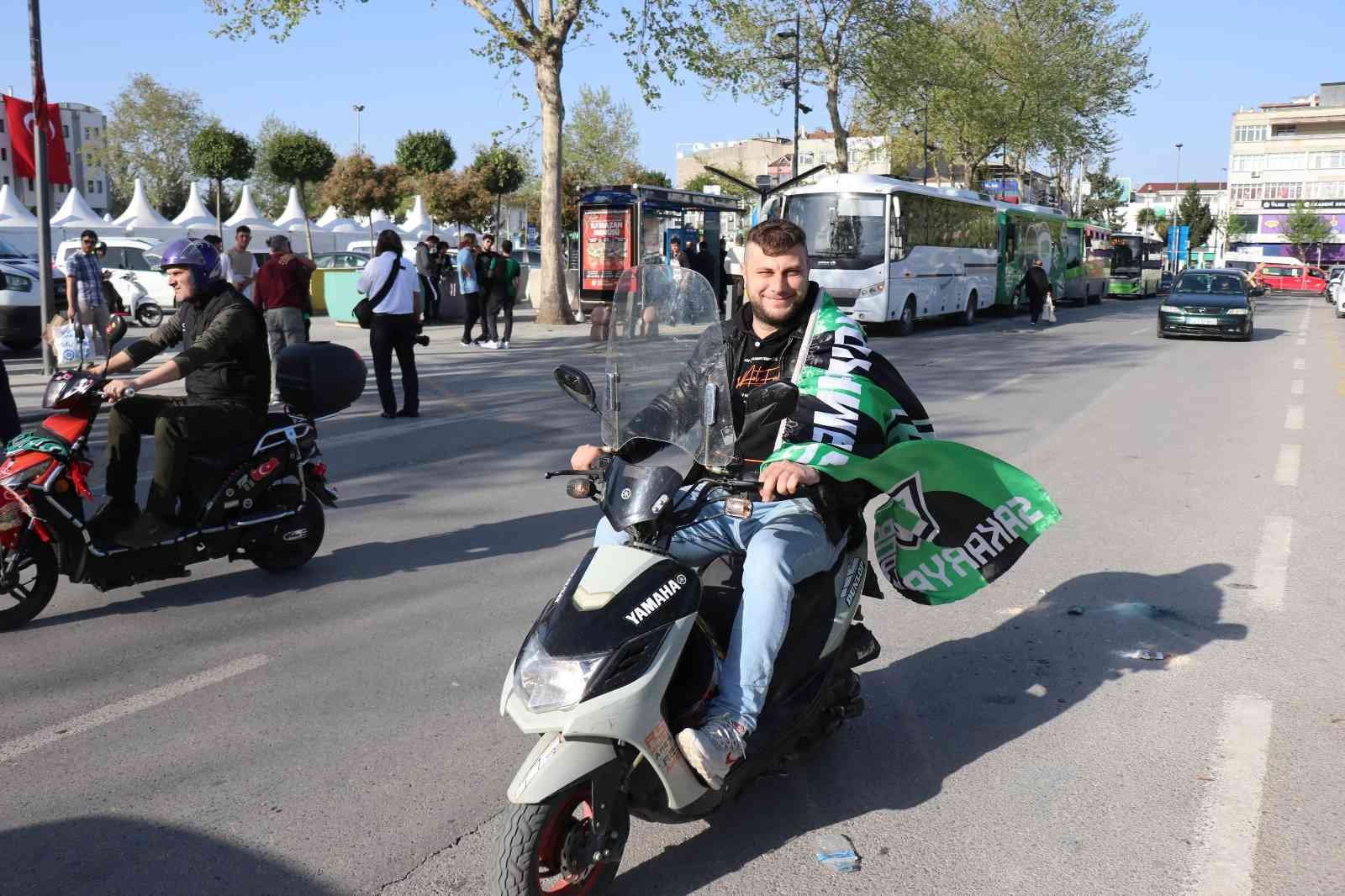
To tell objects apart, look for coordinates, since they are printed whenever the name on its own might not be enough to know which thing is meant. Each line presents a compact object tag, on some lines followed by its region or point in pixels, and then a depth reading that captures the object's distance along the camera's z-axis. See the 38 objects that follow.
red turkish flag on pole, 13.48
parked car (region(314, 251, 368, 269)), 30.83
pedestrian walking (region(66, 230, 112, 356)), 14.73
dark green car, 23.25
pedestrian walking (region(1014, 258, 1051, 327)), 28.47
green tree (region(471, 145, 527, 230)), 42.69
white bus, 24.09
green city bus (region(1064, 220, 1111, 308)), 40.84
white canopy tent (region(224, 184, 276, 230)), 38.16
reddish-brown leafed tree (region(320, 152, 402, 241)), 52.59
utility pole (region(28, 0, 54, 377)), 13.31
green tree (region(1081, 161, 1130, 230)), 92.44
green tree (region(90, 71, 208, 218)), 70.31
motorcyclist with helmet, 5.31
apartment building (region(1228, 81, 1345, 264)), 112.62
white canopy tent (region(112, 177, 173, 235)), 36.50
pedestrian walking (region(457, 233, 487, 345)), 19.44
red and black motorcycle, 4.95
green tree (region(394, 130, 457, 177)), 47.53
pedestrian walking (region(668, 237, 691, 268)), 25.88
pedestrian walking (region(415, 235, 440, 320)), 21.52
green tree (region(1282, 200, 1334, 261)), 94.12
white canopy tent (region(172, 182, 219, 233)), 38.50
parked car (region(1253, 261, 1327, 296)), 67.81
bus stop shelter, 29.08
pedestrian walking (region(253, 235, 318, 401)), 12.27
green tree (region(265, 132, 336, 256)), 41.91
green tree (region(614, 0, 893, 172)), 38.28
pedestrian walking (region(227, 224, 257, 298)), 13.65
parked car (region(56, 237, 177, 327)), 24.33
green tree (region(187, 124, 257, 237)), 39.63
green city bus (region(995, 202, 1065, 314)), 33.28
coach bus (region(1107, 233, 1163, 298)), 48.28
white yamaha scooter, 2.67
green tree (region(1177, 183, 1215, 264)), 102.12
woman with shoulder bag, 11.21
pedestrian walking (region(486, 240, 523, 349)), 19.22
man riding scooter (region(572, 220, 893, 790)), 3.01
